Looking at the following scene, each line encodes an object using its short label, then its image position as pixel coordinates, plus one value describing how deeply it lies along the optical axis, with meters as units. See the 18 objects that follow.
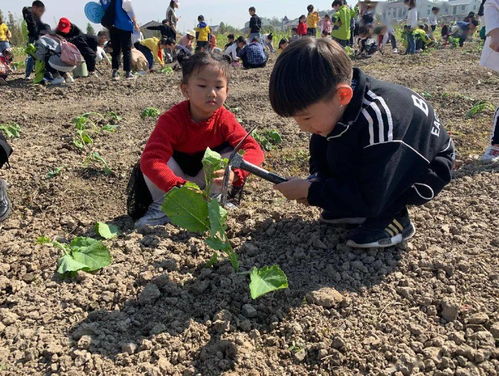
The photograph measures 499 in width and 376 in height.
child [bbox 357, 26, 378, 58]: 12.71
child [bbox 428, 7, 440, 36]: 17.64
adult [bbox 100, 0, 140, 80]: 7.73
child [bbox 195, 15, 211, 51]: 13.30
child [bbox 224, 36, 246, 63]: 12.03
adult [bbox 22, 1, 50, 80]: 8.60
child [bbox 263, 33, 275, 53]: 16.38
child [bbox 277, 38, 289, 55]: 12.98
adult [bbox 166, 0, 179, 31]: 13.33
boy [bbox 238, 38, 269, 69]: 10.14
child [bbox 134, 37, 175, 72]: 11.40
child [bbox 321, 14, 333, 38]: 16.24
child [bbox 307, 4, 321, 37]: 15.10
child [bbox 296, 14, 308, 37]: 15.56
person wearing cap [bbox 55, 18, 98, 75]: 8.49
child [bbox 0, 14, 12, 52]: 10.95
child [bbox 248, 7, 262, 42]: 13.81
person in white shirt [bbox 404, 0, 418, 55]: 13.29
